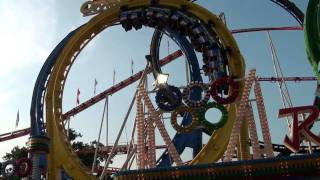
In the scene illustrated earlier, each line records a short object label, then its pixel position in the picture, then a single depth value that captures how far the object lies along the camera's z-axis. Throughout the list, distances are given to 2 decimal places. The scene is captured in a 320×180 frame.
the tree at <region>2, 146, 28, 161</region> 38.56
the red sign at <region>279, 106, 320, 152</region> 13.52
